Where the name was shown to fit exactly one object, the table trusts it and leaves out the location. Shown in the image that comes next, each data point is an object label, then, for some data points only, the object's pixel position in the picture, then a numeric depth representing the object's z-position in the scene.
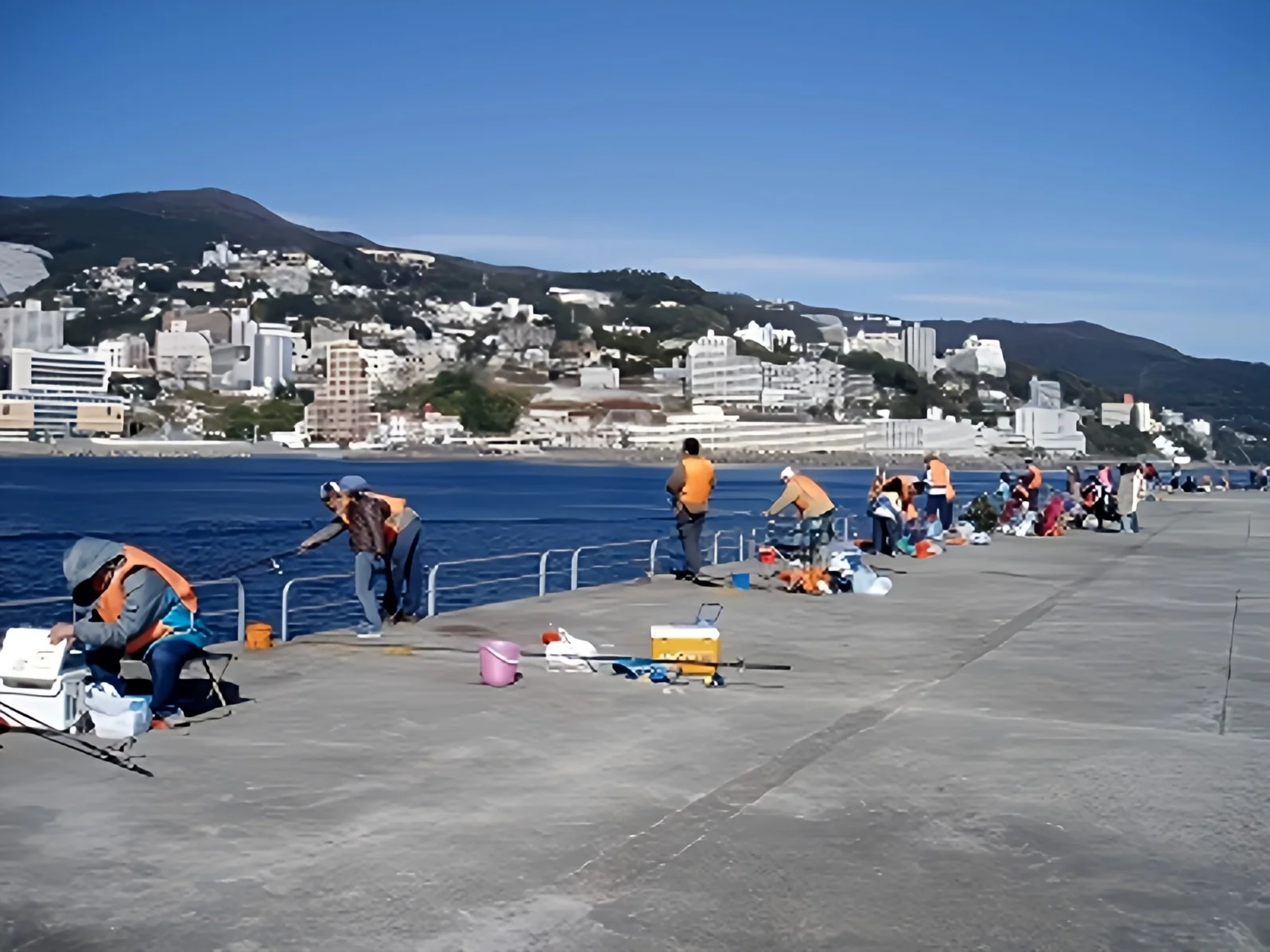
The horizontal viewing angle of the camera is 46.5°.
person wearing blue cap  12.24
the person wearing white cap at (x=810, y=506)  17.92
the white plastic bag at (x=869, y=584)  16.97
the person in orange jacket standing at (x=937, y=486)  26.14
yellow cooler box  10.66
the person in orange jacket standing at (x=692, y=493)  17.55
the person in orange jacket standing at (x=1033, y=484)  29.42
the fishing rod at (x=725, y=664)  10.33
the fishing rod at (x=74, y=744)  7.51
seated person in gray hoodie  8.16
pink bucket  10.12
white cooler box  7.93
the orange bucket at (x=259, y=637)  11.77
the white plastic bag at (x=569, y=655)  10.83
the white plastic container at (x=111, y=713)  8.13
